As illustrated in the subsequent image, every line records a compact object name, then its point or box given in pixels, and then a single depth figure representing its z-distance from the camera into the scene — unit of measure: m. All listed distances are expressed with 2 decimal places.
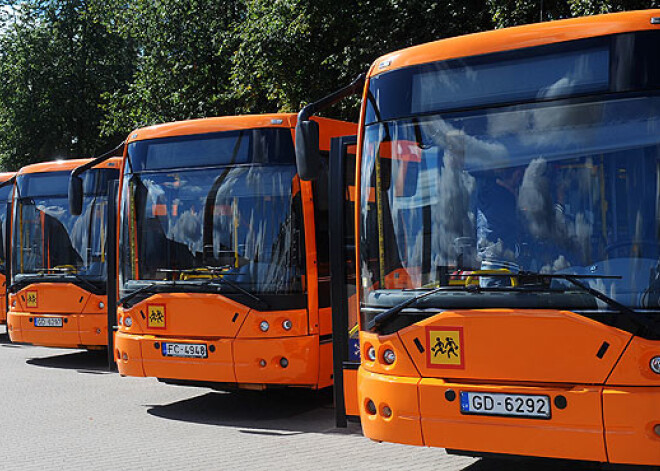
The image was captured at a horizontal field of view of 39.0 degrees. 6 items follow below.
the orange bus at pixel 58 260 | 12.70
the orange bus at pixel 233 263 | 8.81
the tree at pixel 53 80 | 33.31
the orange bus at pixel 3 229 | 16.19
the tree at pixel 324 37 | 17.05
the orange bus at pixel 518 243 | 5.19
